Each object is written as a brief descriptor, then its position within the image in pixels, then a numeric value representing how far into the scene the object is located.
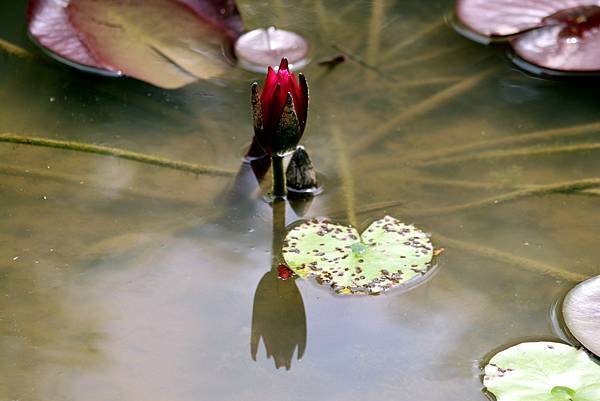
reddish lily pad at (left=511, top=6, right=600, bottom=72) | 5.64
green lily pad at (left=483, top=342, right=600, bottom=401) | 3.55
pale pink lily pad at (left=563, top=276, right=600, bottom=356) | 3.82
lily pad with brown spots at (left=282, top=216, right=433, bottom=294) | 4.18
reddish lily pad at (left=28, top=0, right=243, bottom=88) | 5.62
